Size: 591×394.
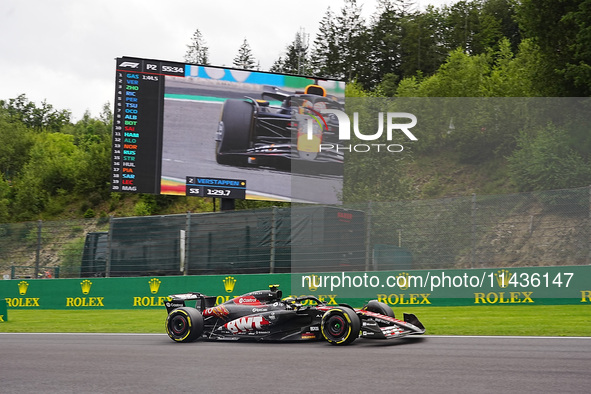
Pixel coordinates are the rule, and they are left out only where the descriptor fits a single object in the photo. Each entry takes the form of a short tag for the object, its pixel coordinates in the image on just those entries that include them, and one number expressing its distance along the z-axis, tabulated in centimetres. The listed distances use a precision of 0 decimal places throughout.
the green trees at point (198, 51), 9119
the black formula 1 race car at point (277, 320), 1019
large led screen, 2322
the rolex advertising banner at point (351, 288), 1531
